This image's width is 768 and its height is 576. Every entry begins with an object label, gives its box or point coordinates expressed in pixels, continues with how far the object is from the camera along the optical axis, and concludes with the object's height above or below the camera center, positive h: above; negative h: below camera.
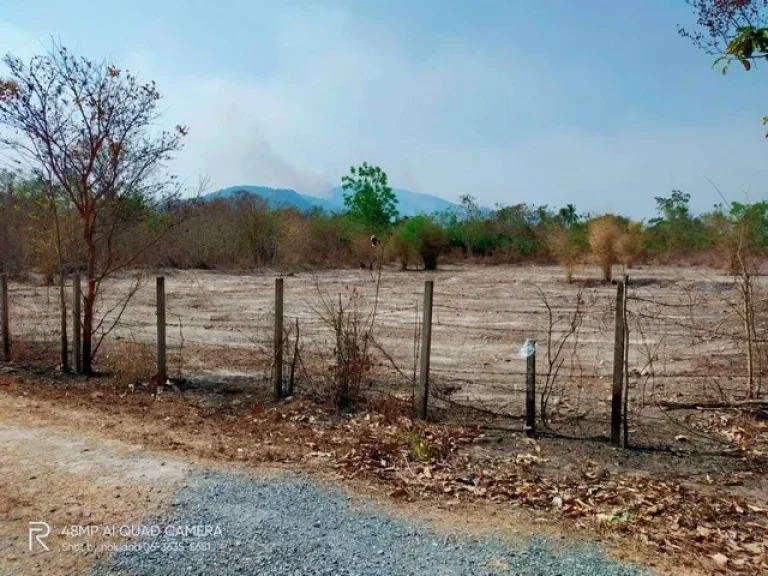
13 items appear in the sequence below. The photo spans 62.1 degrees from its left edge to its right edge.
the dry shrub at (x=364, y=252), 34.81 +0.67
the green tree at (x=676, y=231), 36.21 +2.36
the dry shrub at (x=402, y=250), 34.25 +0.77
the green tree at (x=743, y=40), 3.33 +1.20
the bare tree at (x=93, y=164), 7.41 +1.17
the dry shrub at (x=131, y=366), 7.32 -1.28
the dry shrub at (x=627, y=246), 23.56 +0.79
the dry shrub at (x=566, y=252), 24.28 +0.57
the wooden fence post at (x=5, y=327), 8.52 -0.90
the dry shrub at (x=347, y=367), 6.38 -1.04
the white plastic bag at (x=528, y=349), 5.48 -0.72
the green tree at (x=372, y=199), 47.56 +4.95
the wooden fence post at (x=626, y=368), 5.19 -0.84
